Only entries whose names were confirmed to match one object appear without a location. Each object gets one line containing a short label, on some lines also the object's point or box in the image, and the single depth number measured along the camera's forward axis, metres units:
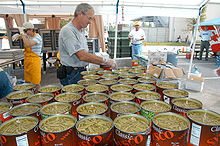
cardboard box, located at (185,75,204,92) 5.96
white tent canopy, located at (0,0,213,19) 5.60
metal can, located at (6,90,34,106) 1.58
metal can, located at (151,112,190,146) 1.00
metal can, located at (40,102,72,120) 1.33
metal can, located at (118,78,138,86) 2.27
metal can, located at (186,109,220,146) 1.06
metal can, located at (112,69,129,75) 2.79
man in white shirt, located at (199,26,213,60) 10.98
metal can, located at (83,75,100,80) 2.45
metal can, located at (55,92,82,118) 1.50
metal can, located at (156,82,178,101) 1.88
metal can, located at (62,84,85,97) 1.81
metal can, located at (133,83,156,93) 1.98
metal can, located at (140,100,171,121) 1.31
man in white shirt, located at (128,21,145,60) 8.39
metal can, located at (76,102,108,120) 1.33
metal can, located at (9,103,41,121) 1.33
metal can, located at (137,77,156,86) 2.19
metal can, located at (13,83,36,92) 2.11
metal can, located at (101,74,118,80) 2.47
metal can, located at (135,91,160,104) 1.70
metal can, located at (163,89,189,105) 1.63
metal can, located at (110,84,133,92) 1.93
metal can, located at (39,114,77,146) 1.00
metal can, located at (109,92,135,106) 1.61
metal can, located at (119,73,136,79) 2.53
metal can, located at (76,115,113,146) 1.00
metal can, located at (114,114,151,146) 1.00
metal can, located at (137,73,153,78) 2.67
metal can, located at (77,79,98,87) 2.23
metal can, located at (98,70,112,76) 2.77
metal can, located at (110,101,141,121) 1.30
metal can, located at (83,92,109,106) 1.67
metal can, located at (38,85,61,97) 2.02
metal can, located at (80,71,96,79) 2.68
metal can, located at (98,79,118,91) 2.04
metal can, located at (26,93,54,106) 1.62
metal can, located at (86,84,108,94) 1.83
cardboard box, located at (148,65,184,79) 3.44
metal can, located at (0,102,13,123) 1.34
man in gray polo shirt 2.45
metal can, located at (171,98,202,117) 1.35
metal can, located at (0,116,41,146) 0.99
